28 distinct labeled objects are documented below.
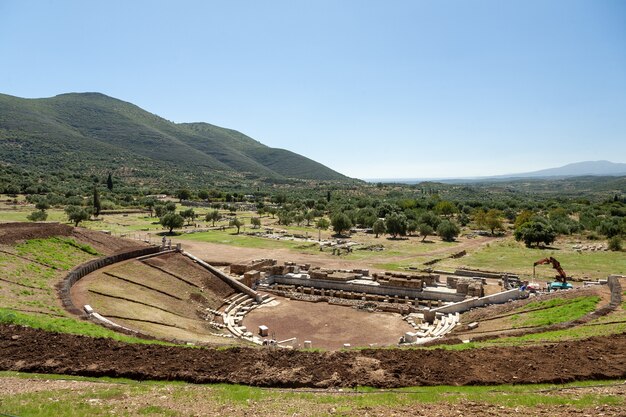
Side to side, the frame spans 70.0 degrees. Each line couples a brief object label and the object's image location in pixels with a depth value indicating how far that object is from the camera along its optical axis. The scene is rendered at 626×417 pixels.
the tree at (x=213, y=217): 96.94
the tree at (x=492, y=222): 95.19
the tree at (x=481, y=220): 99.49
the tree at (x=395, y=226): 88.88
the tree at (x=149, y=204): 109.56
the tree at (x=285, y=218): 102.94
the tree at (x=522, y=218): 100.51
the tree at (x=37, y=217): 69.31
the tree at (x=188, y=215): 95.69
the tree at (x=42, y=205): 83.06
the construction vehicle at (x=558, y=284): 40.17
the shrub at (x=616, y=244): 68.38
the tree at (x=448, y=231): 84.94
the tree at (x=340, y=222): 90.02
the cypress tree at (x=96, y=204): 92.62
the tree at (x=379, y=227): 89.88
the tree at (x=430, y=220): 94.44
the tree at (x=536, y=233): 76.44
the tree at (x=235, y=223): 87.49
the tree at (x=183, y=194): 134.50
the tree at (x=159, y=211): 96.56
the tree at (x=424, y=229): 87.06
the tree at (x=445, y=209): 125.76
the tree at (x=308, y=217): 105.41
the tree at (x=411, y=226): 92.75
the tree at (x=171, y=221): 79.00
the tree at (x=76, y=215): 71.69
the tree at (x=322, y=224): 94.25
